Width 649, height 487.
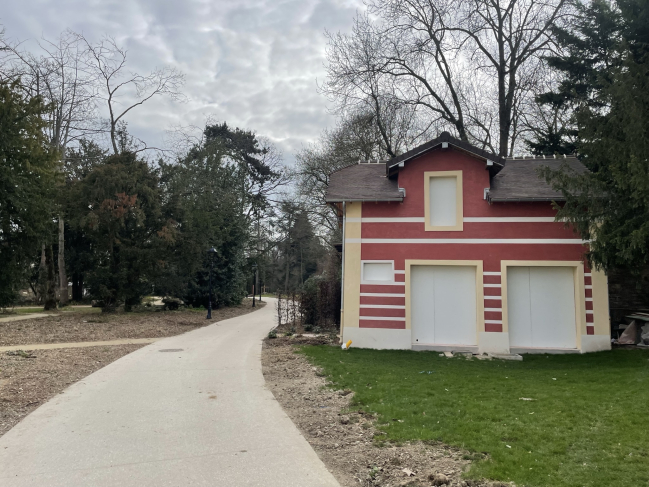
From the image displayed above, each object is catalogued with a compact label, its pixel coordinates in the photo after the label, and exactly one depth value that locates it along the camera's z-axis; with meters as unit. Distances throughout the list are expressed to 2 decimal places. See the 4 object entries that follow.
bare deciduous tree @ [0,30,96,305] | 24.98
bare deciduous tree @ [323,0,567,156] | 22.50
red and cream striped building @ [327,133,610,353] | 13.38
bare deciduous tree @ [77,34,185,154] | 28.27
